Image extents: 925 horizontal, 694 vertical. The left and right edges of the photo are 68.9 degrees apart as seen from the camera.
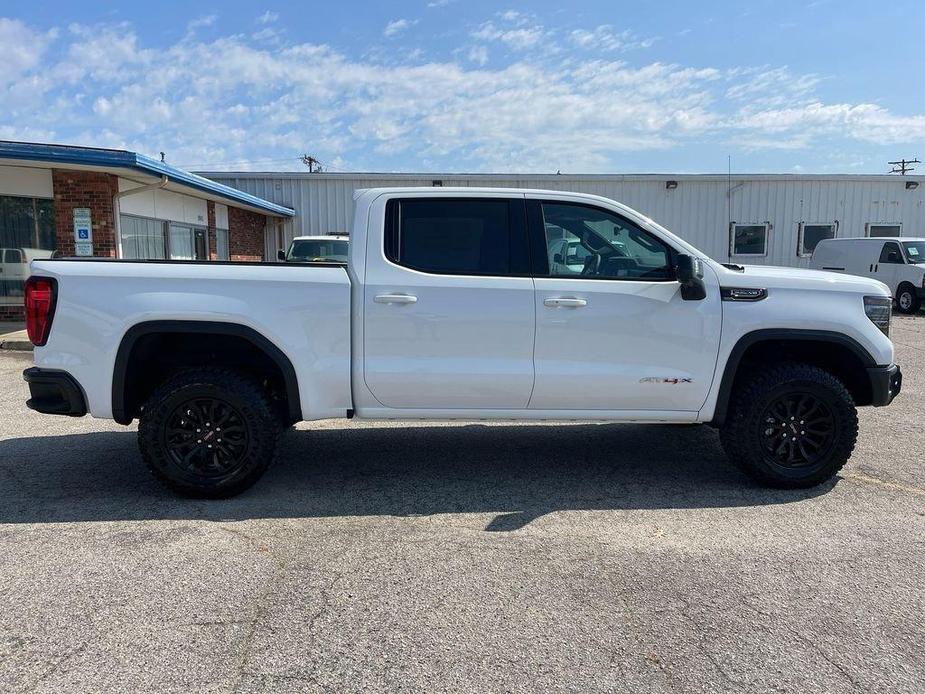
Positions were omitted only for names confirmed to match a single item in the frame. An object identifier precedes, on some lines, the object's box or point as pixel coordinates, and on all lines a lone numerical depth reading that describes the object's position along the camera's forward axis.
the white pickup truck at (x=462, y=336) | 4.10
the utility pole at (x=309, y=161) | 53.21
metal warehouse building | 19.98
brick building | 11.46
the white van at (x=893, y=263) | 17.30
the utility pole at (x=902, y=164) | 47.53
